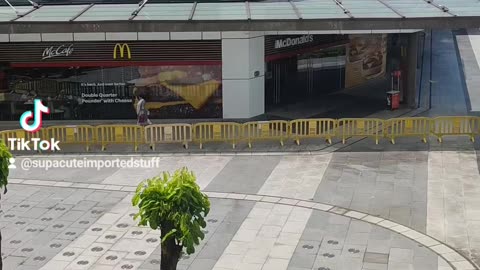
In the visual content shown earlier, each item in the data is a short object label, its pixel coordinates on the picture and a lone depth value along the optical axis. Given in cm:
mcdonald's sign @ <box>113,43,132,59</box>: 2448
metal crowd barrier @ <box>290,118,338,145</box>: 2159
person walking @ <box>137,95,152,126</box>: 2231
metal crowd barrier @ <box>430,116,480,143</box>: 2153
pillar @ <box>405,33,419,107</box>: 2706
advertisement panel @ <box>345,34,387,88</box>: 3142
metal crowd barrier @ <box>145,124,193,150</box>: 2138
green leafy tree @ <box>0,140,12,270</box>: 1005
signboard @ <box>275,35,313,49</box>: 2656
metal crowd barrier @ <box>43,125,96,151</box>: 2154
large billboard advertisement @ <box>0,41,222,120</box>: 2456
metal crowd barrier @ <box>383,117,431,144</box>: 2170
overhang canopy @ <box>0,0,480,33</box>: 2202
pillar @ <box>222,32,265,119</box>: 2425
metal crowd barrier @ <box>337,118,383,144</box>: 2164
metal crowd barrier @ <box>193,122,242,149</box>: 2144
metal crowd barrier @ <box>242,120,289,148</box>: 2159
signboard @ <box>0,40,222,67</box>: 2445
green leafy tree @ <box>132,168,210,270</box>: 901
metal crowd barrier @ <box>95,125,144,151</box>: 2128
